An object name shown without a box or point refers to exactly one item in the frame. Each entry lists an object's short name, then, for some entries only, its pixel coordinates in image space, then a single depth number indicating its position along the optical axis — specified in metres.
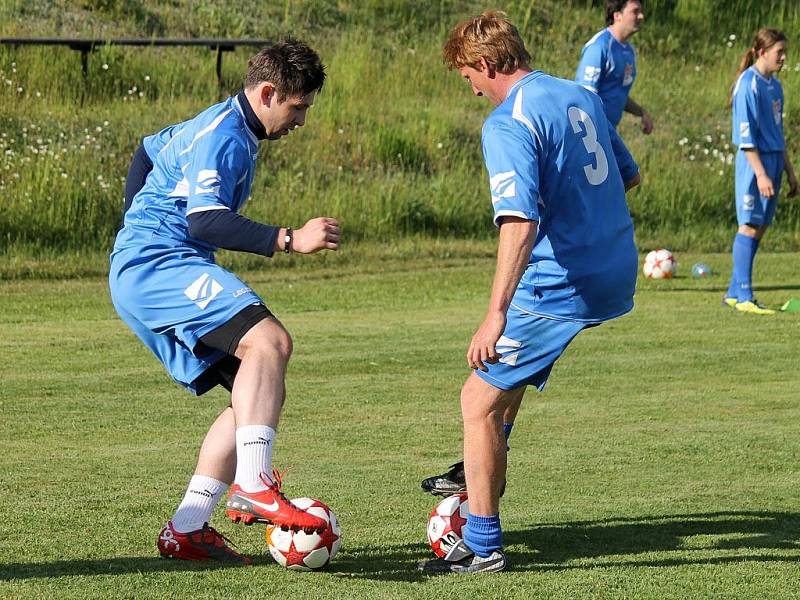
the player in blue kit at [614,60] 24.05
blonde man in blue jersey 9.38
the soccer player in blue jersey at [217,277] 9.38
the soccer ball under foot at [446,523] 9.95
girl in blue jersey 22.19
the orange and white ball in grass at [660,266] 27.69
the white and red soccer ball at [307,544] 9.49
